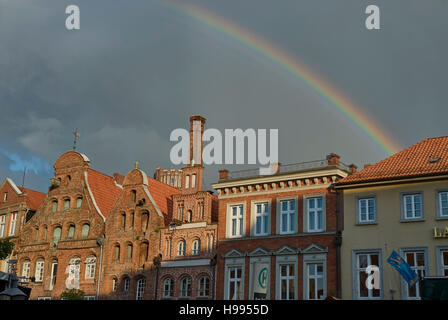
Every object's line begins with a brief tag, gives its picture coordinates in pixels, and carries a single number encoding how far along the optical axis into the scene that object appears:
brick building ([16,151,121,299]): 55.62
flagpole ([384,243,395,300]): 37.55
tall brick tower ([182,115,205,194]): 51.34
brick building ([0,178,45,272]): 63.50
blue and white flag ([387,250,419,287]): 35.09
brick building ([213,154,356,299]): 41.19
